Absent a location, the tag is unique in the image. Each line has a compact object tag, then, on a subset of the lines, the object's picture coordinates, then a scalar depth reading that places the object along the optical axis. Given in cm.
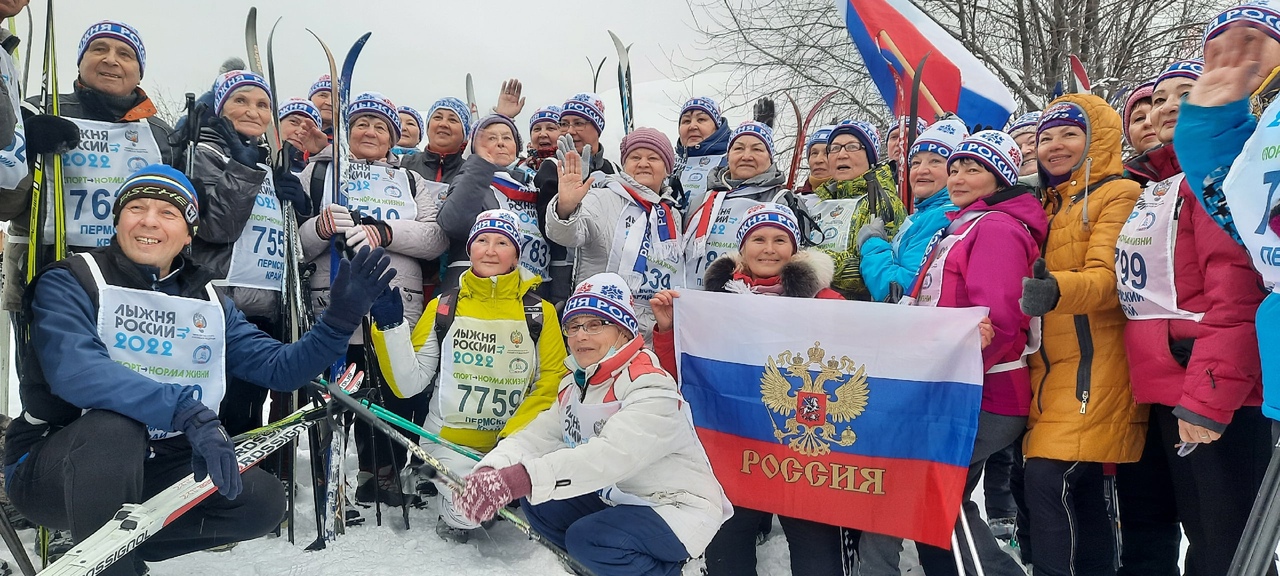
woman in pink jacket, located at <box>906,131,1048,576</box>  317
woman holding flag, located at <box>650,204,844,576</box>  346
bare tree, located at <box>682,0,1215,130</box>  1171
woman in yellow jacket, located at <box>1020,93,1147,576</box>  308
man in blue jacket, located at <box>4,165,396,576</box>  263
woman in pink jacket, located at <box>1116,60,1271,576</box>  262
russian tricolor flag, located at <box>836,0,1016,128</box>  741
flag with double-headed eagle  324
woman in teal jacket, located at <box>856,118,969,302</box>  376
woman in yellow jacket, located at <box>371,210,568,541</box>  400
